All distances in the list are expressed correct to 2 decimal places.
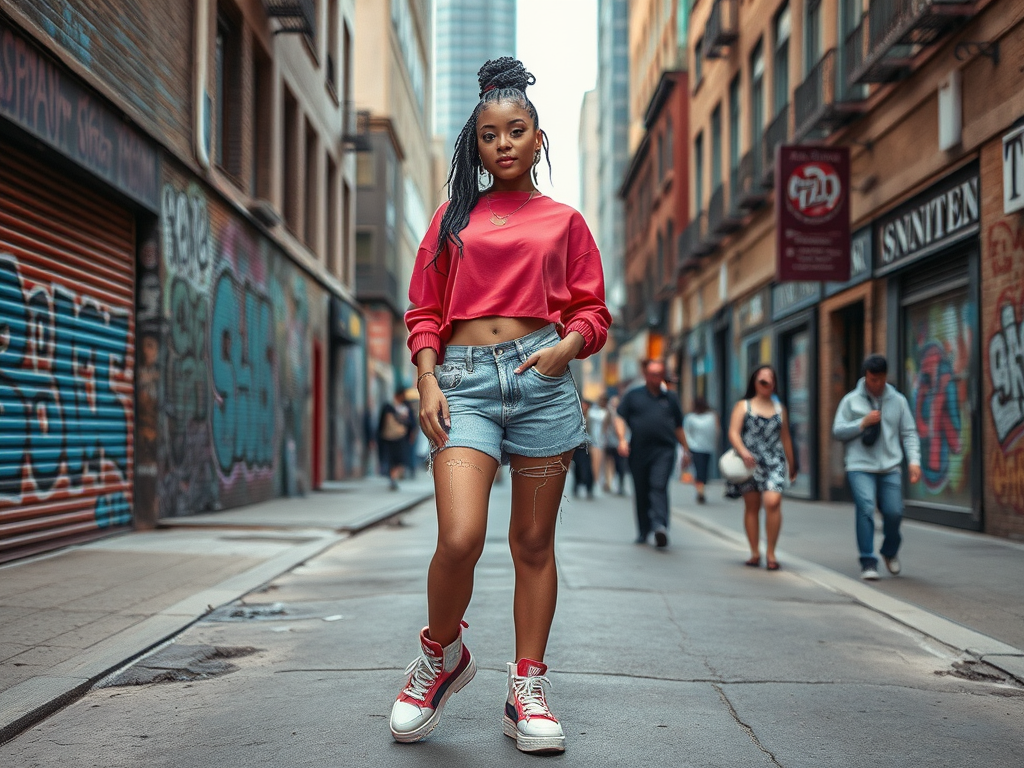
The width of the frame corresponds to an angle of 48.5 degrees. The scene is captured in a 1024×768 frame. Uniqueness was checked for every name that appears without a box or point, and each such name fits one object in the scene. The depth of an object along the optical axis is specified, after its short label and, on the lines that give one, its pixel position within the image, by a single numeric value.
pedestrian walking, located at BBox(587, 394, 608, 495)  19.67
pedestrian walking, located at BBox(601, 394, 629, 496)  19.47
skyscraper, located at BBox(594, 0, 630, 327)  73.50
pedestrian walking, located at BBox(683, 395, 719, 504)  18.94
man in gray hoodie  8.37
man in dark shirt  10.66
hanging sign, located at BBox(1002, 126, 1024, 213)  10.27
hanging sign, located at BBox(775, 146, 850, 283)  15.73
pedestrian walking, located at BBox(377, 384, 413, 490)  21.26
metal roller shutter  8.31
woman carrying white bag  9.15
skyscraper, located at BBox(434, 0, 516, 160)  195.96
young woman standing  3.48
